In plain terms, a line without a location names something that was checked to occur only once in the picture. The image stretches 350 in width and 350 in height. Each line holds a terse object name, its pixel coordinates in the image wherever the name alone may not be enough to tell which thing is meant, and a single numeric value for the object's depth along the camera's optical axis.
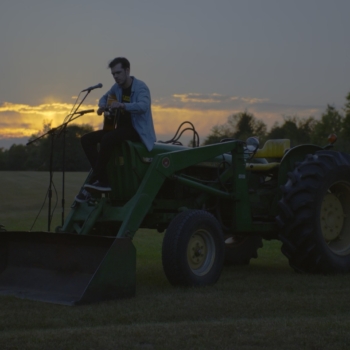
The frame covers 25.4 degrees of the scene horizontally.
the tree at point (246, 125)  94.50
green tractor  7.64
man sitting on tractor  8.29
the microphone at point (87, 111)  8.90
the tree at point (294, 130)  96.47
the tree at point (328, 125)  92.81
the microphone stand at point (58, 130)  8.95
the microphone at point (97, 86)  8.67
